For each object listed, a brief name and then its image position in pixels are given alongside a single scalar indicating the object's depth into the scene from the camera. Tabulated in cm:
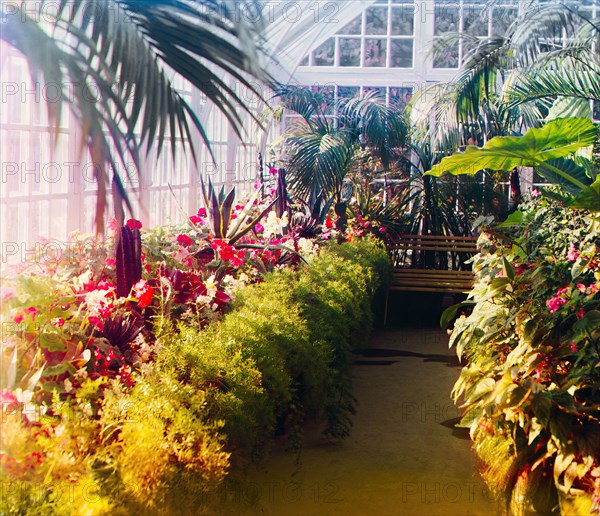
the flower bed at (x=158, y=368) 177
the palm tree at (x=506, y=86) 605
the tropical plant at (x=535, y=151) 368
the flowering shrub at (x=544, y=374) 298
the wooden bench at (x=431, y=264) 790
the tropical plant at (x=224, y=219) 512
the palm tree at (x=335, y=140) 751
